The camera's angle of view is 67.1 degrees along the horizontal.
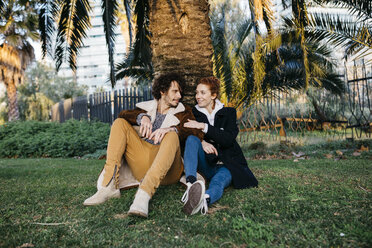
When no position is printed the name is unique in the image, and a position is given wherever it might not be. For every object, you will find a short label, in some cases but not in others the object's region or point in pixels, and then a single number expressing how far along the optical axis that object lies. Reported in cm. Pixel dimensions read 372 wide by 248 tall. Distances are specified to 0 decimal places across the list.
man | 269
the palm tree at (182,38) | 383
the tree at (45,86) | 2858
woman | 290
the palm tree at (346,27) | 737
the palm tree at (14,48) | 1647
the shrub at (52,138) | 930
